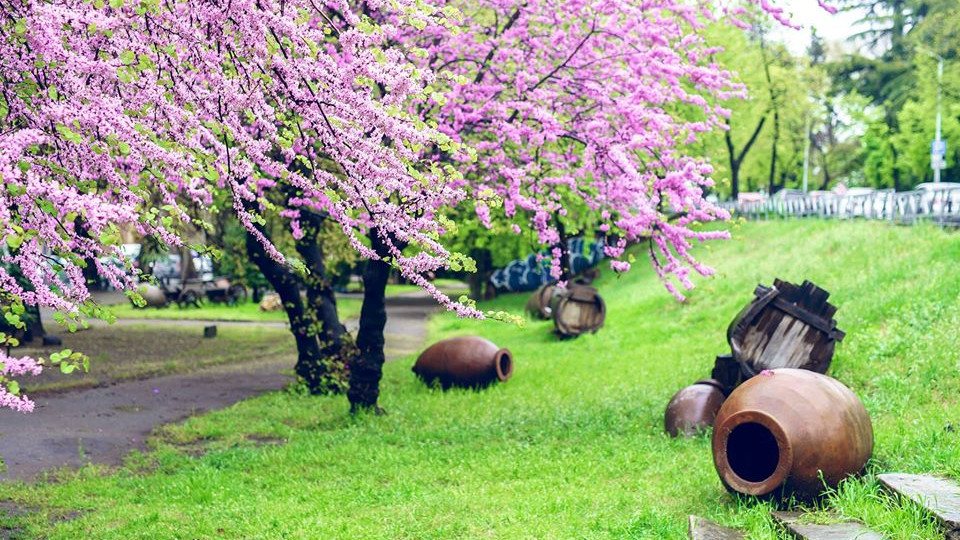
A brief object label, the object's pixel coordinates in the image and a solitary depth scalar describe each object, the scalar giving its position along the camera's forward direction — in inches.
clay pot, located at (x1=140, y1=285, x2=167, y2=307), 1378.0
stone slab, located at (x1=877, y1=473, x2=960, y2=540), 221.3
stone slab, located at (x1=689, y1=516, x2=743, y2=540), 243.3
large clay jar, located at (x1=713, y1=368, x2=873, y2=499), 262.8
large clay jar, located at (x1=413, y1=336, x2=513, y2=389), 584.1
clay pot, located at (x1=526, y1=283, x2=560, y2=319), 1034.1
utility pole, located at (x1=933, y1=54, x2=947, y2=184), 1529.7
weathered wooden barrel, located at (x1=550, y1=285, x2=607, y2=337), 879.7
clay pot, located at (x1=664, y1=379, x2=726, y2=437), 399.5
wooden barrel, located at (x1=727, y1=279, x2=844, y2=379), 428.5
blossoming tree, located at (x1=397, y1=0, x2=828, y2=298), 428.1
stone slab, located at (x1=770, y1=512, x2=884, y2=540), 230.4
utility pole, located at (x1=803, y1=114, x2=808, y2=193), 2264.8
